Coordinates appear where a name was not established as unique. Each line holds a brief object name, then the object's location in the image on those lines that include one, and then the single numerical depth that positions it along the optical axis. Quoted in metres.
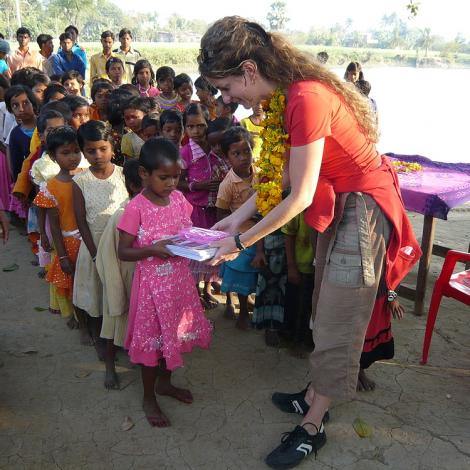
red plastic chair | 2.91
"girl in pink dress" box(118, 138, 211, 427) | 2.29
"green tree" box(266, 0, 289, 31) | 85.56
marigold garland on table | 4.22
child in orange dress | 2.98
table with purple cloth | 3.43
